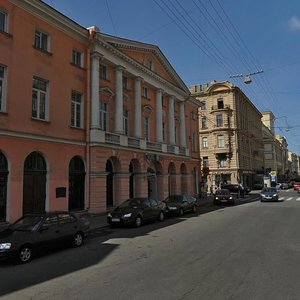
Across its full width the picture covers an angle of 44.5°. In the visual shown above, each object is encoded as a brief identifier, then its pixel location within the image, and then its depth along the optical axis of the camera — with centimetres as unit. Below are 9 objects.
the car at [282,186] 7951
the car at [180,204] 2422
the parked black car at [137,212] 1844
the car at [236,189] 4510
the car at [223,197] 3419
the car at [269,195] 3762
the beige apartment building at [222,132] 6831
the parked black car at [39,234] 1039
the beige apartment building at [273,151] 10975
